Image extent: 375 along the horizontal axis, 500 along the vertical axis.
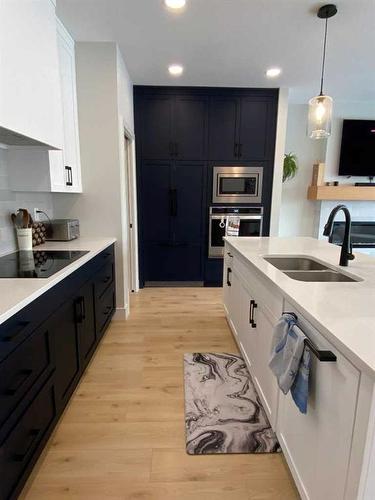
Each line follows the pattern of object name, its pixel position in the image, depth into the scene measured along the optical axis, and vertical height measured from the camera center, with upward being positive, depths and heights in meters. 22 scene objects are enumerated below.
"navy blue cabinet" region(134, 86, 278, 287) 3.91 +0.62
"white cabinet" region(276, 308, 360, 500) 0.89 -0.79
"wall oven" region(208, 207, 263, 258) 4.11 -0.34
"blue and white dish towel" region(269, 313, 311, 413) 1.09 -0.63
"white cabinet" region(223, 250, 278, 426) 1.62 -0.93
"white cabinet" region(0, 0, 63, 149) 1.44 +0.68
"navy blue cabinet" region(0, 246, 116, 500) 1.12 -0.84
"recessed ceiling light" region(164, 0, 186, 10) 2.12 +1.41
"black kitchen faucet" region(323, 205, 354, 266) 1.73 -0.26
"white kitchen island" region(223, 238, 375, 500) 0.82 -0.62
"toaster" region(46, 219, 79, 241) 2.68 -0.31
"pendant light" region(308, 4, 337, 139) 2.21 +0.67
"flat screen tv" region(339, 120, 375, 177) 4.66 +0.85
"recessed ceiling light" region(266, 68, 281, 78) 3.30 +1.45
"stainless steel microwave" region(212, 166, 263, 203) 4.04 +0.20
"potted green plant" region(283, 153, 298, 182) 4.56 +0.53
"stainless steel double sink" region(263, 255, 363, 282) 1.77 -0.46
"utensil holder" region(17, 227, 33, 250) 2.21 -0.33
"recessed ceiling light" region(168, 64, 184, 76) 3.24 +1.44
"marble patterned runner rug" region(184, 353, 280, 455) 1.60 -1.32
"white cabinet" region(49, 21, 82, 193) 2.38 +0.58
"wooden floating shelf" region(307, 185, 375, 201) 4.64 +0.13
